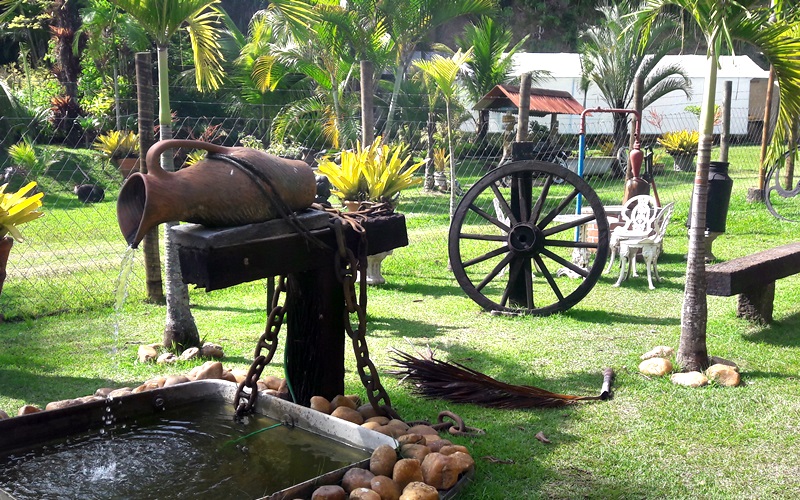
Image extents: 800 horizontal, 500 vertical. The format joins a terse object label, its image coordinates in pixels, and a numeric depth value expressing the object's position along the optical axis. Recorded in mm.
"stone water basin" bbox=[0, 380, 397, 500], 3398
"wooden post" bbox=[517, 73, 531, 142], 8641
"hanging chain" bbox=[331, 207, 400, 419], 4008
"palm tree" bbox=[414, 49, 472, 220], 10414
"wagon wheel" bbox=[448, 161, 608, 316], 7113
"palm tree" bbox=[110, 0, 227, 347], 5816
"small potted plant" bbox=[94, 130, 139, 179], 15891
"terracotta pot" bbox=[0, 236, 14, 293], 5008
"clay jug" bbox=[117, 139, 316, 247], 3498
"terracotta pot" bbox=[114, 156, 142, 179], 15780
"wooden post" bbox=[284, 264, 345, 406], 4246
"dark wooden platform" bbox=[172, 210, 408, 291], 3604
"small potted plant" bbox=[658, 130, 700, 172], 21062
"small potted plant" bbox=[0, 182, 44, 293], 5062
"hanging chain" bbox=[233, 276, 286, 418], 4062
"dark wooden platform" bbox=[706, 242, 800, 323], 5785
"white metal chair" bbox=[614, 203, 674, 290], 8508
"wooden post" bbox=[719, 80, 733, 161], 11419
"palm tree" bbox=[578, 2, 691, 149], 21062
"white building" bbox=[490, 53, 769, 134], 25188
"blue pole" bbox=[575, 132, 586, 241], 9438
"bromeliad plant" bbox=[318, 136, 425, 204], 7953
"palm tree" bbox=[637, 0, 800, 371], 5160
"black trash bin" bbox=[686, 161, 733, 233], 9250
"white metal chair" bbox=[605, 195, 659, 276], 8797
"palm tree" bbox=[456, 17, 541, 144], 21578
